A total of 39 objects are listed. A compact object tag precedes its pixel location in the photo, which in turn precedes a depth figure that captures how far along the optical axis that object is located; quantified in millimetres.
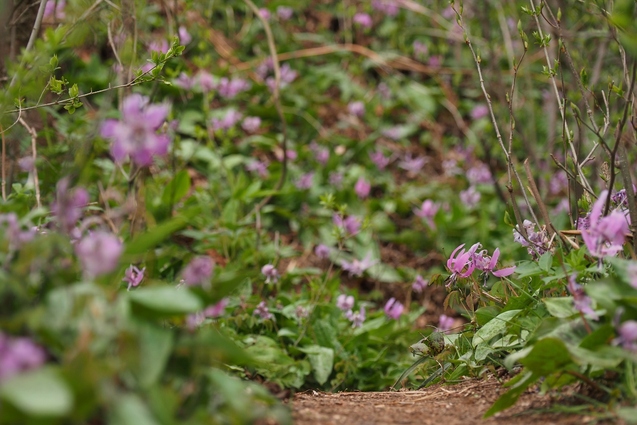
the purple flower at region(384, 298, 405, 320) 6707
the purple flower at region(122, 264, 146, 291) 4994
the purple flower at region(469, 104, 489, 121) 12418
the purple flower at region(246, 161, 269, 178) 9602
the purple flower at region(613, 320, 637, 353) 3049
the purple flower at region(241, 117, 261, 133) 9966
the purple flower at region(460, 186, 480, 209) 10258
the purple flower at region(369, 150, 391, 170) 10937
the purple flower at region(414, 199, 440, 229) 9711
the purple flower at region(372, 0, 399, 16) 13773
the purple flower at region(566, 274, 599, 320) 3506
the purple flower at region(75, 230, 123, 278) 2541
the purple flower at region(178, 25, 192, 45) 9328
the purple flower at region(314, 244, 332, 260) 8055
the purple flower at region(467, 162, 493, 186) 10758
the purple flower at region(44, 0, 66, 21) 7750
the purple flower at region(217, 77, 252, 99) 9909
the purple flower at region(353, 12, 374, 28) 12969
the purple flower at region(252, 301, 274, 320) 6023
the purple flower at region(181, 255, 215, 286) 2811
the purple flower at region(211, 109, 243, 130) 9477
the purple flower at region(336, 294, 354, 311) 6383
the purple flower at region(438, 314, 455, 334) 6602
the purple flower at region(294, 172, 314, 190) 9547
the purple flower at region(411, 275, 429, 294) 7127
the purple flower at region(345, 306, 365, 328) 6348
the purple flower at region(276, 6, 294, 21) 12742
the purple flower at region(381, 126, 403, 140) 11711
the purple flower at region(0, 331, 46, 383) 2350
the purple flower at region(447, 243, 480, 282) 4617
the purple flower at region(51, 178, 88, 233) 2631
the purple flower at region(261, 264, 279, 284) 6359
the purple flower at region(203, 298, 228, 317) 3231
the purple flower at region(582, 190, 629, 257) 3498
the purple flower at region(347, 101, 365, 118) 11531
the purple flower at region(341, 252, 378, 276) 7617
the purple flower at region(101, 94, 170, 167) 2680
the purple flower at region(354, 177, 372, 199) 9812
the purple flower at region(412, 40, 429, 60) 13219
